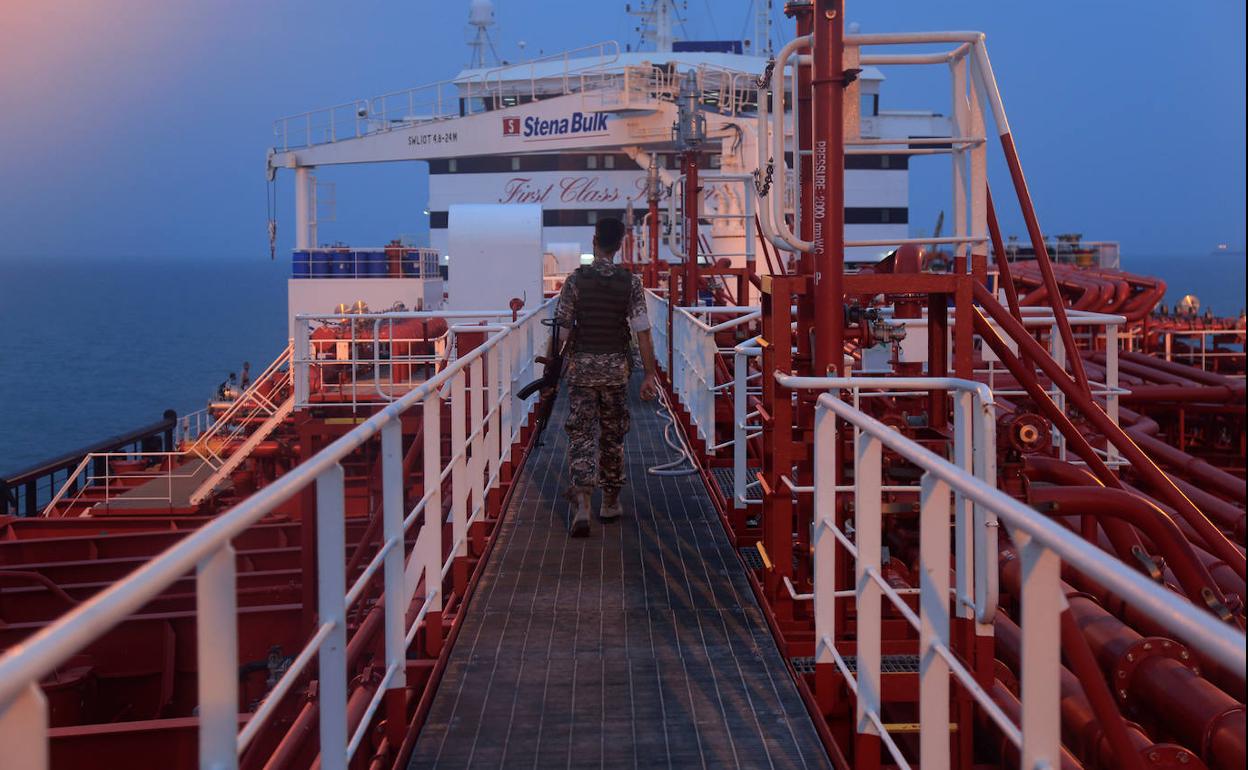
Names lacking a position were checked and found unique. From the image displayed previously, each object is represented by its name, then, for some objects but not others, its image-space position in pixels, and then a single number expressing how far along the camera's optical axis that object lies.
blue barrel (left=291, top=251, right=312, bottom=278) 29.41
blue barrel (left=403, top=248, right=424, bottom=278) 29.59
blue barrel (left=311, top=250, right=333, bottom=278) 29.39
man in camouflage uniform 7.14
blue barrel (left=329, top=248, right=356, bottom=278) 29.75
